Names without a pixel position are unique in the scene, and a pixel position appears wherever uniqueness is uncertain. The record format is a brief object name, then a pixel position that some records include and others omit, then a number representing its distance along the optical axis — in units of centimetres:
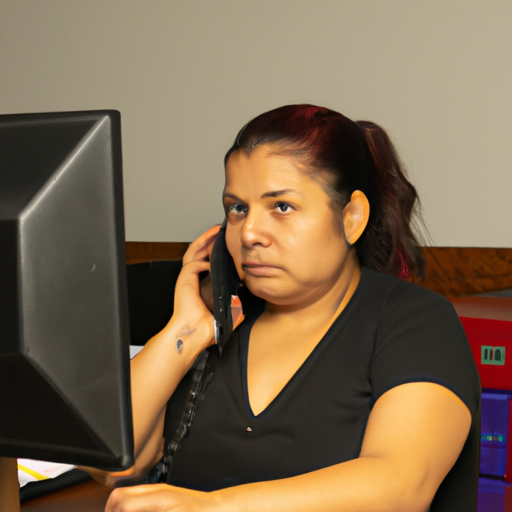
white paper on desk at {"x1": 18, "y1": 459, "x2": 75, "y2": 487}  162
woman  158
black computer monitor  135
